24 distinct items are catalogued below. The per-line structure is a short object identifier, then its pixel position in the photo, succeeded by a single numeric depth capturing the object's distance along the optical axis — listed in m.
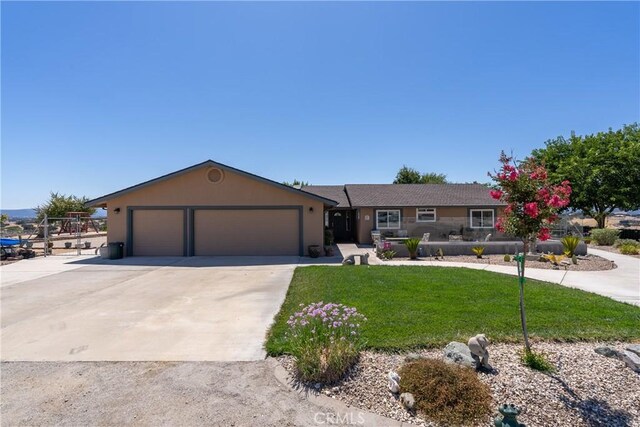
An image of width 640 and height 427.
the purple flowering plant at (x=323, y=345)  3.95
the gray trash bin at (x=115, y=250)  15.09
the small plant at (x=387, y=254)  14.73
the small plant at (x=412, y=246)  14.72
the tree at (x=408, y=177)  47.28
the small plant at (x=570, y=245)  13.62
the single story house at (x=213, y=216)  15.93
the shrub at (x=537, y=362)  4.07
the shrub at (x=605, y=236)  18.64
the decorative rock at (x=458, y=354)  4.06
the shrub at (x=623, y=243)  16.05
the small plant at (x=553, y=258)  12.37
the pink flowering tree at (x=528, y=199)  4.27
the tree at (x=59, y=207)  28.75
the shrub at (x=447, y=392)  3.32
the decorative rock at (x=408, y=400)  3.42
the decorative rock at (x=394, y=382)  3.65
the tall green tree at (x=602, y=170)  22.20
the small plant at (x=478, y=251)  14.65
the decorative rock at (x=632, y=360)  4.05
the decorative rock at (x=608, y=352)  4.40
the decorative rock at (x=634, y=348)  4.25
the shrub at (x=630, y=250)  15.09
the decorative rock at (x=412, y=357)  4.27
